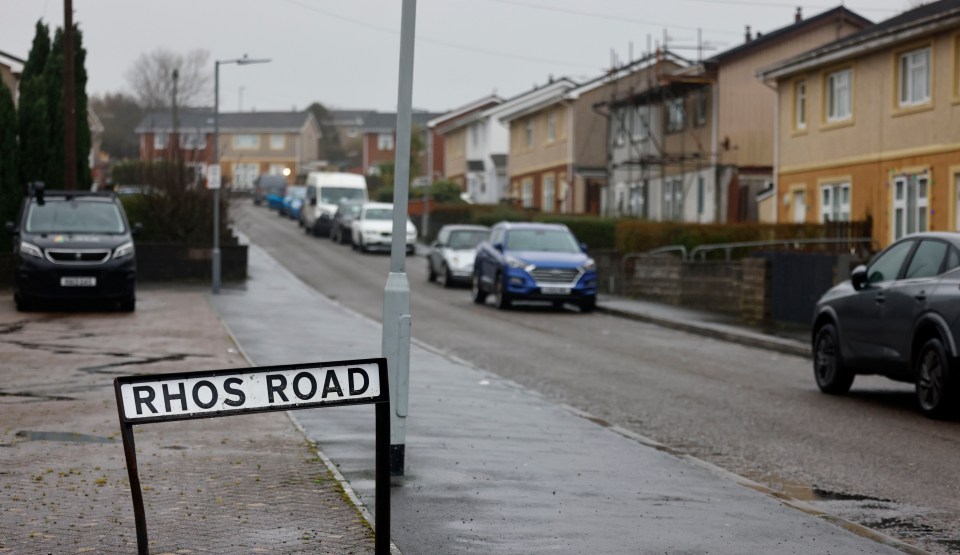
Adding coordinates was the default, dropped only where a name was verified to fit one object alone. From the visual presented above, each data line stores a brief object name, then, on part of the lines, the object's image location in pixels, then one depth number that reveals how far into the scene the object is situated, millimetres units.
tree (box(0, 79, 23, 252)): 33094
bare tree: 106812
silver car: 37156
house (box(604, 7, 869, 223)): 43062
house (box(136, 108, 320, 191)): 129875
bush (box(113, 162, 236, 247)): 36031
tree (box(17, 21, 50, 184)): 33969
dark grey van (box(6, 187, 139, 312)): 24828
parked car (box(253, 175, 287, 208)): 93688
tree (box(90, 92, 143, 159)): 113875
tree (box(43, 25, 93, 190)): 34188
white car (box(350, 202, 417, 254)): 49719
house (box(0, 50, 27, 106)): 44094
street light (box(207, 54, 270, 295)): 31594
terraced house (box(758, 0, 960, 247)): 28906
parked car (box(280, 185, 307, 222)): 73812
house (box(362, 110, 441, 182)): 128875
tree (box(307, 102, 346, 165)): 142000
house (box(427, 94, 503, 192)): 85862
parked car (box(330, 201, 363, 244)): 54531
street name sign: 5602
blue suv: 29547
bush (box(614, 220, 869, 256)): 33250
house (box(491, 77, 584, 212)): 59875
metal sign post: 8836
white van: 59406
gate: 24938
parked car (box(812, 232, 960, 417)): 12859
